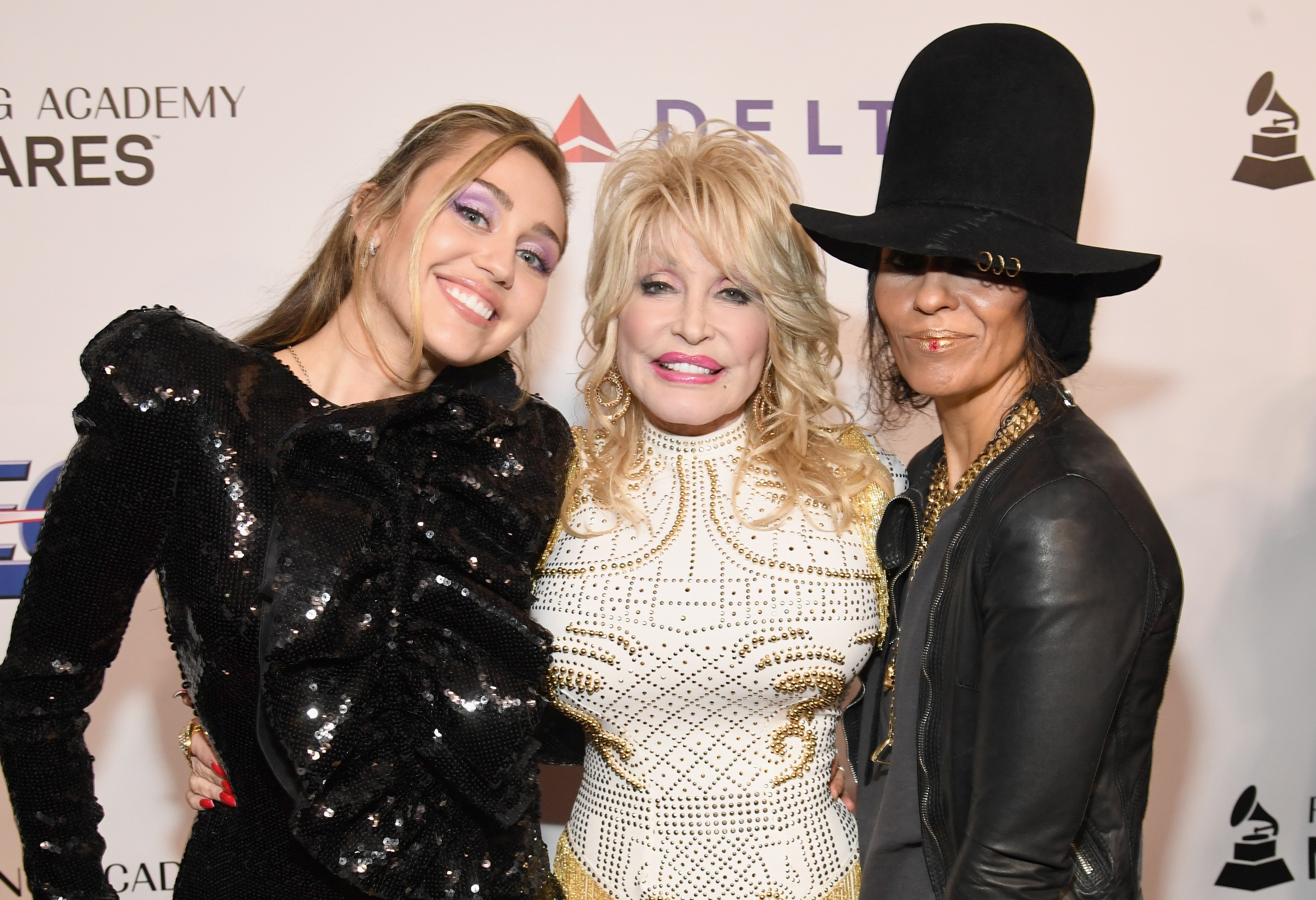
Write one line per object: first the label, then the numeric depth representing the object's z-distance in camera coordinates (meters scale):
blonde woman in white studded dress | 1.91
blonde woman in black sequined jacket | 1.45
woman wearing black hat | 1.42
